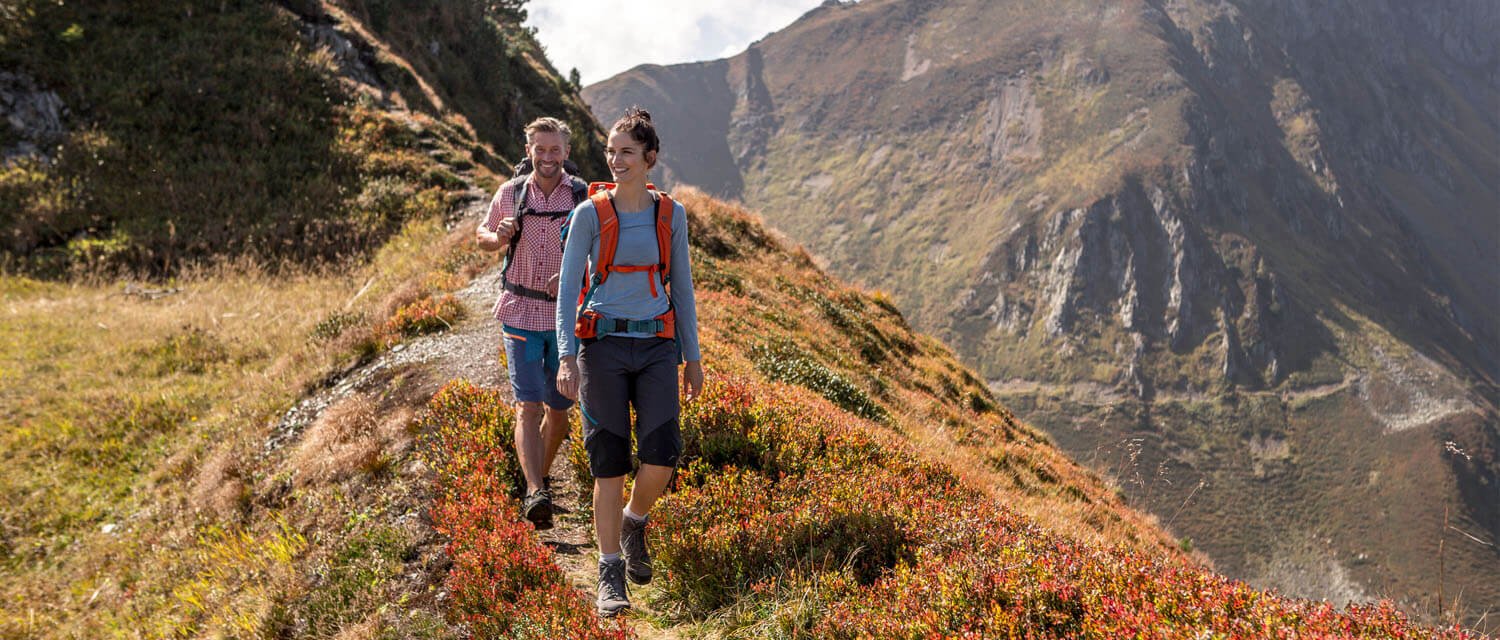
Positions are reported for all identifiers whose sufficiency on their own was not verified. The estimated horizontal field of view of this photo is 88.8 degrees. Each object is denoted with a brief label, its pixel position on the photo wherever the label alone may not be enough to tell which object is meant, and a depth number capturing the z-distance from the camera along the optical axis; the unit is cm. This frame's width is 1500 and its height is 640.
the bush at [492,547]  399
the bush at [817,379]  1075
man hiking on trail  547
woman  419
